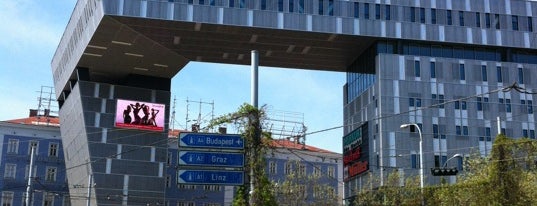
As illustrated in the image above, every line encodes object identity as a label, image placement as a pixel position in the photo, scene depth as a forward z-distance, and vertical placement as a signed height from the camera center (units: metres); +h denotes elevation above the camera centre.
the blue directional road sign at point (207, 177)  22.97 +1.80
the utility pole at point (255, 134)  23.33 +3.28
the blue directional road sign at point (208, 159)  23.03 +2.39
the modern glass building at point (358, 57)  61.62 +16.73
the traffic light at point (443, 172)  37.97 +3.54
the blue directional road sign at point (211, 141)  23.22 +2.99
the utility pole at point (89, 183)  66.91 +4.61
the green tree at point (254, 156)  23.48 +2.59
